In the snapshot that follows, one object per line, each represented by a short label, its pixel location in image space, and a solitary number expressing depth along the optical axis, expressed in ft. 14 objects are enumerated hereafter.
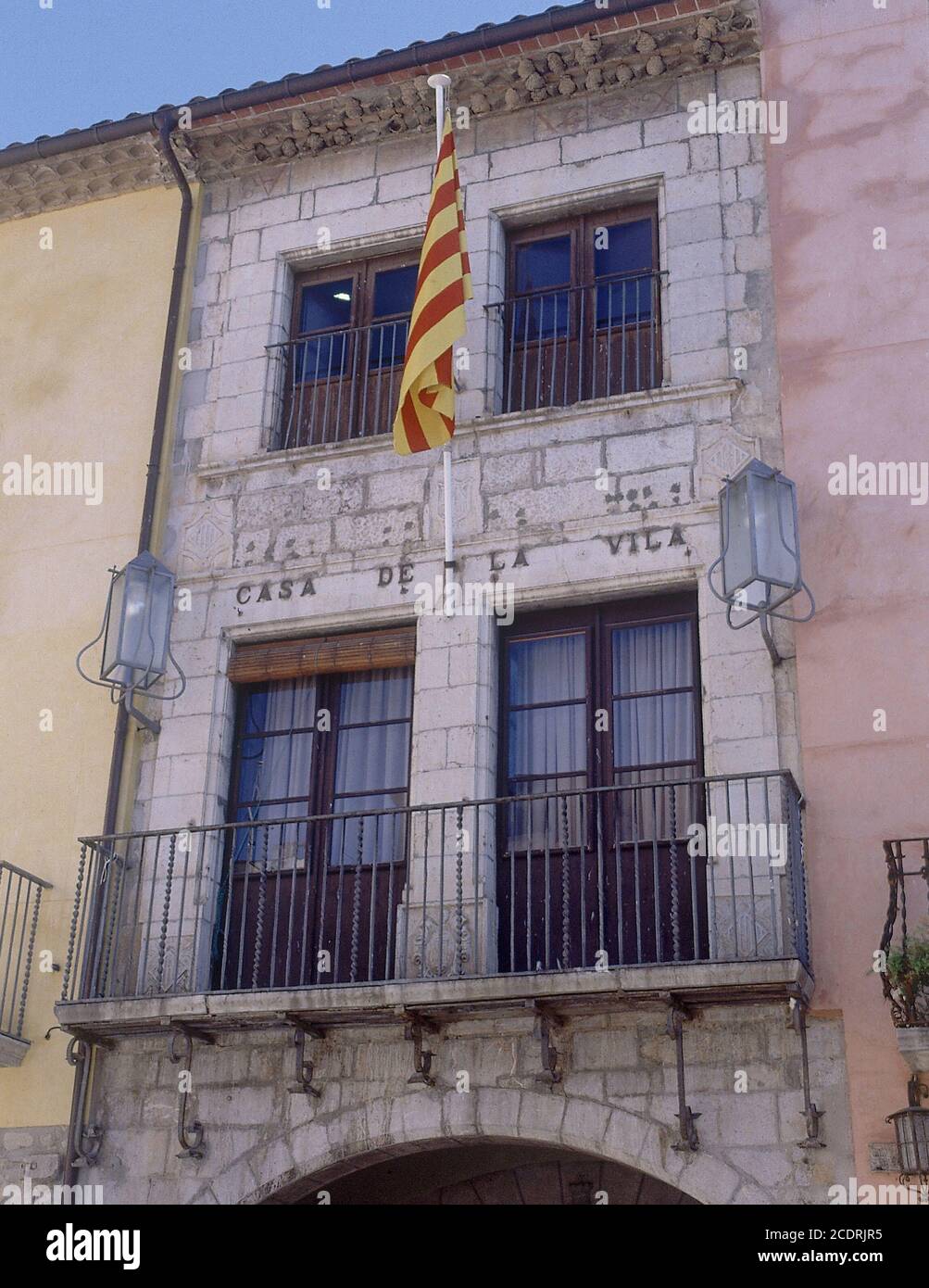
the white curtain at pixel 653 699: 30.86
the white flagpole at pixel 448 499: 32.35
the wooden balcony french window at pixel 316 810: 31.01
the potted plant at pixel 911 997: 25.11
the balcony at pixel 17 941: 31.65
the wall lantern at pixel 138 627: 32.45
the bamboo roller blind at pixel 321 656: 32.94
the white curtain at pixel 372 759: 31.89
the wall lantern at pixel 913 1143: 25.48
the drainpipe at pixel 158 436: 30.68
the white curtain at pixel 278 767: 32.48
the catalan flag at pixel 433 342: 32.01
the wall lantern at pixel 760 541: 28.50
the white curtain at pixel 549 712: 31.48
